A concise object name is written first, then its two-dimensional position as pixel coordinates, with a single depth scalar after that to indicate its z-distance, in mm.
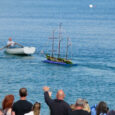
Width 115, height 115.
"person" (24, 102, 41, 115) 14071
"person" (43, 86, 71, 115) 13305
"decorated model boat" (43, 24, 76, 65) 80381
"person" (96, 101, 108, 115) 13281
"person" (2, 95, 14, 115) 13307
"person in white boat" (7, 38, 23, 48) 98500
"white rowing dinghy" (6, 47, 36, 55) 92075
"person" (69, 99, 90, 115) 12573
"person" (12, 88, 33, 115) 13688
